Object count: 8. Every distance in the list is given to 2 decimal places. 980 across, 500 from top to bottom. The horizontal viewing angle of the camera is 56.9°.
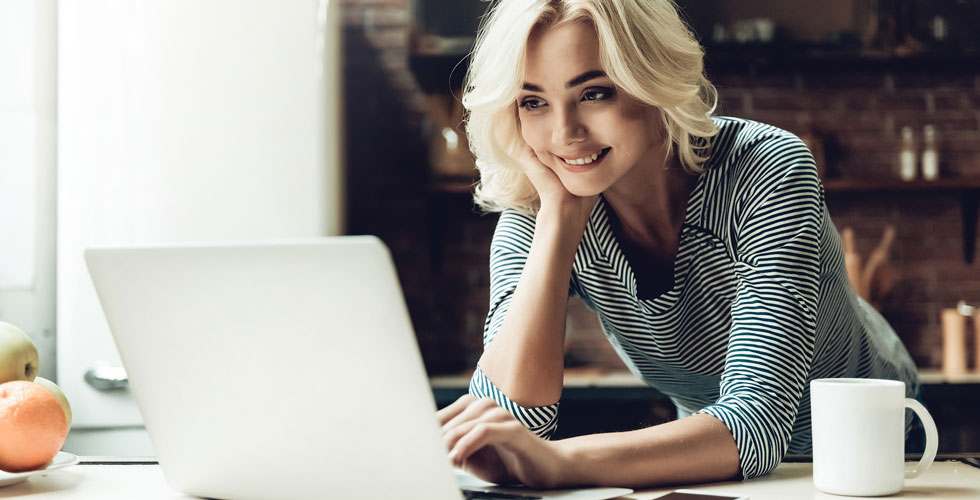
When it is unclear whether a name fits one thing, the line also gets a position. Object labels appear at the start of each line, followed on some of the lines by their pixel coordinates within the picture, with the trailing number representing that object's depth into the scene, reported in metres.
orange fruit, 0.83
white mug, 0.77
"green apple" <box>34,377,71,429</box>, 0.90
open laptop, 0.60
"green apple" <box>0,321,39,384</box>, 0.94
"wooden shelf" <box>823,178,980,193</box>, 2.93
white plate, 0.83
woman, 0.87
